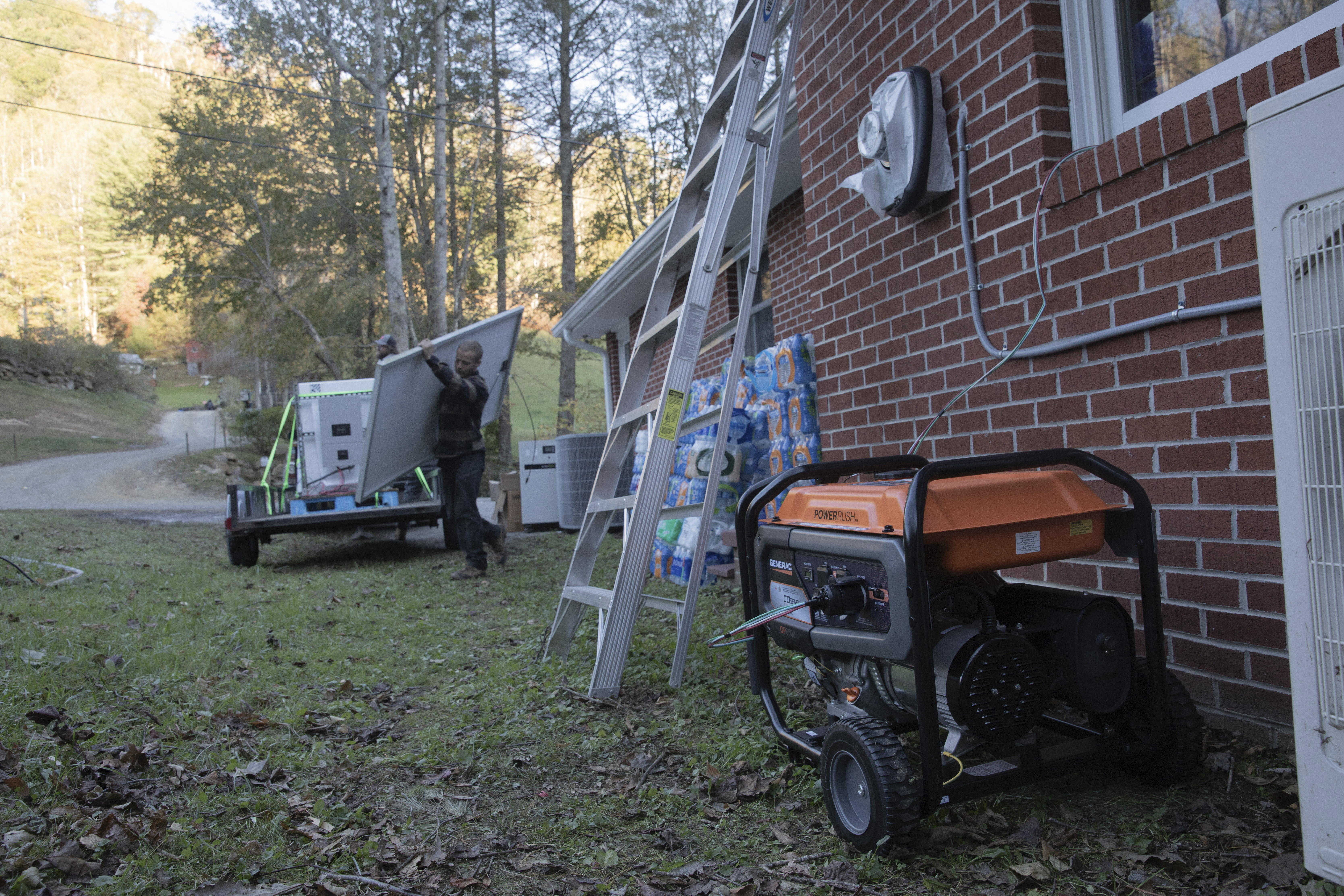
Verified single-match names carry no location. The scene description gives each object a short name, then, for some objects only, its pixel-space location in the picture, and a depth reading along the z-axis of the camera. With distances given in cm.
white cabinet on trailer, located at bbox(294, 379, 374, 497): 980
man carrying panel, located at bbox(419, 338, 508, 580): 719
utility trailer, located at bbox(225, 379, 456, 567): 812
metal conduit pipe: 230
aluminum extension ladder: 354
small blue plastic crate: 848
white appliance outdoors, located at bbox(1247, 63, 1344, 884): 154
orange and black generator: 202
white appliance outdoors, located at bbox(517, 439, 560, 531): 1135
